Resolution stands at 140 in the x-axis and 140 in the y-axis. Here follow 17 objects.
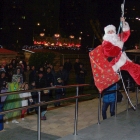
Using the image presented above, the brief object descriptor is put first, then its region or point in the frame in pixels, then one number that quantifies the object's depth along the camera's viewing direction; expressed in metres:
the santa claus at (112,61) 4.73
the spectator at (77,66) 14.38
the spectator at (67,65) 15.11
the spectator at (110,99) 6.43
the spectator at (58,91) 10.27
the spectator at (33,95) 8.29
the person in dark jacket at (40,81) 9.11
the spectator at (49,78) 9.91
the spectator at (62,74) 11.32
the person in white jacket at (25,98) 7.40
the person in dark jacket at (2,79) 8.45
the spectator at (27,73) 11.95
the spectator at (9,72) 12.00
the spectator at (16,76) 8.23
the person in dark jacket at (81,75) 14.06
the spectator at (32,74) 11.41
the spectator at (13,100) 7.27
